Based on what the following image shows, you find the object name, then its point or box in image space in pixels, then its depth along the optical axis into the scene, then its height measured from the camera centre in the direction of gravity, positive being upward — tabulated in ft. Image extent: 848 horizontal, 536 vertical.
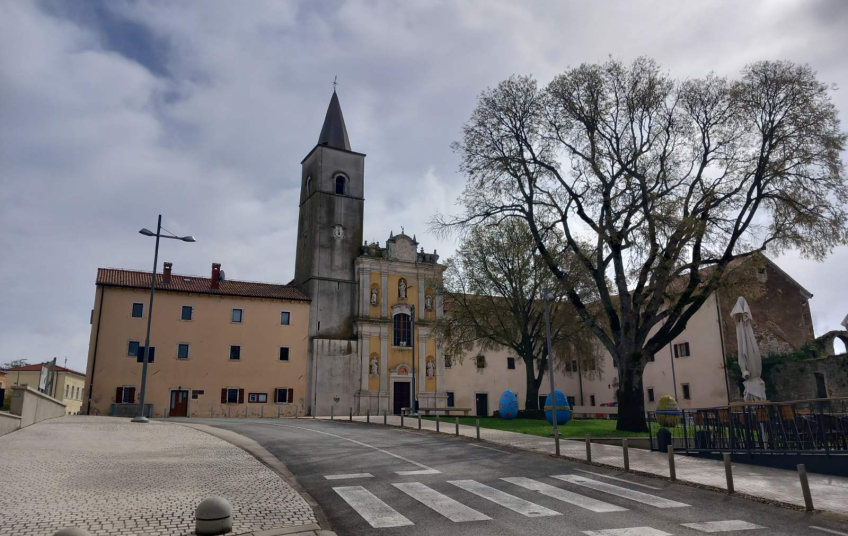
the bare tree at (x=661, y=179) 73.15 +27.51
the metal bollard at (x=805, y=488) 32.37 -4.60
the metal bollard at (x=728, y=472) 36.94 -4.21
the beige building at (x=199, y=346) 128.36 +13.29
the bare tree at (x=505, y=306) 112.98 +18.41
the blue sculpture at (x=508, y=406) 109.60 -0.45
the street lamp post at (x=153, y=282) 83.66 +17.05
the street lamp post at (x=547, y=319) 67.18 +9.04
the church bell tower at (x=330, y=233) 154.30 +44.21
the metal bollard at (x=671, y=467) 41.68 -4.42
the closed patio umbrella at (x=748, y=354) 64.49 +4.90
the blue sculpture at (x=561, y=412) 83.87 -1.23
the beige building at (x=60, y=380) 234.58 +10.69
